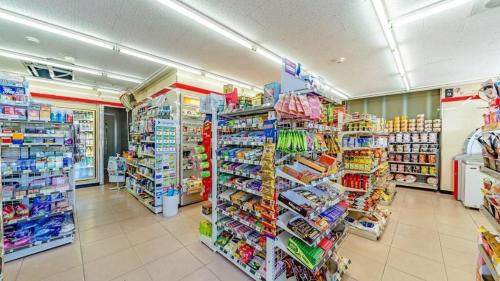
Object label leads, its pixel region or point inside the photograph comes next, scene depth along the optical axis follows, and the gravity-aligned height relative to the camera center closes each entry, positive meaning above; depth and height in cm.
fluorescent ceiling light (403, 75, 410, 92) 575 +177
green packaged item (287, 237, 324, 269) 159 -100
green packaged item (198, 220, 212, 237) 287 -139
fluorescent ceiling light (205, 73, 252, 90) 555 +182
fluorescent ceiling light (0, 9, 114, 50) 287 +182
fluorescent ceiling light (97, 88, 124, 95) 694 +176
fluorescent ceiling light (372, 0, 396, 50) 266 +184
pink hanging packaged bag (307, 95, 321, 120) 183 +30
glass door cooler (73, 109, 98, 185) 684 -28
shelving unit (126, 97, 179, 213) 426 -44
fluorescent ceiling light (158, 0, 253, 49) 268 +185
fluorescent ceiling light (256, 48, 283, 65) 406 +185
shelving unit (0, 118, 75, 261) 267 -75
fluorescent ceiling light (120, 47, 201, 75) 402 +181
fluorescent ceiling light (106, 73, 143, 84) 559 +182
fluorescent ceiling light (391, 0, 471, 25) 262 +184
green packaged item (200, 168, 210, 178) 275 -53
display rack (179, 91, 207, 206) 468 -14
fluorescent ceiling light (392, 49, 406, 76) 408 +181
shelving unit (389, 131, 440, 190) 644 -74
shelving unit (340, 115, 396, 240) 326 -72
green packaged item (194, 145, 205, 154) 307 -19
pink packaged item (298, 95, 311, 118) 171 +29
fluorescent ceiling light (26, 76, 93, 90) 573 +175
